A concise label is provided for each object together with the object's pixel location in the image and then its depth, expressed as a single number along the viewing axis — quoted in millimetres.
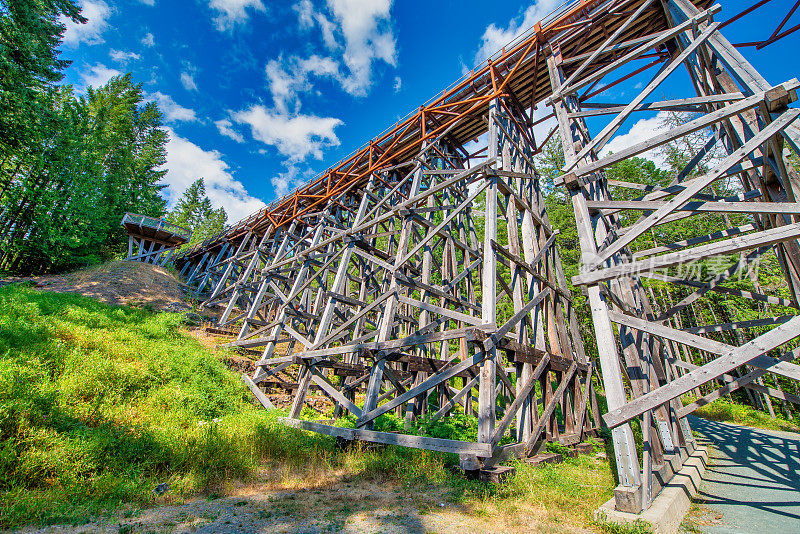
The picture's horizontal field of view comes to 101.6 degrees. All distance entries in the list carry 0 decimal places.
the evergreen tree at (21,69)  9719
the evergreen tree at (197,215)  40719
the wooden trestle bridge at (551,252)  3402
